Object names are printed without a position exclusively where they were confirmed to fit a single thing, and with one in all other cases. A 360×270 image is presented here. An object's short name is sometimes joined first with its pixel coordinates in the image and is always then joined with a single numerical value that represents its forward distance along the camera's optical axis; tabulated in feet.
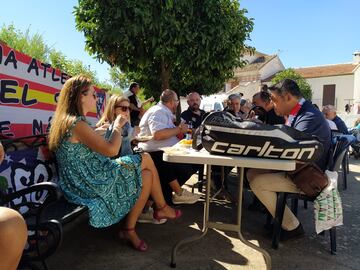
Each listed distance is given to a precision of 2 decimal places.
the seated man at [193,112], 18.43
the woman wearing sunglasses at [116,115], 12.19
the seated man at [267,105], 16.72
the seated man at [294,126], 10.62
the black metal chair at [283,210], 10.44
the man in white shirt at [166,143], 13.09
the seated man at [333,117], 24.80
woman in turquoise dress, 8.71
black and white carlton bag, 8.30
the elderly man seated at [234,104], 19.82
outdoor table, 8.07
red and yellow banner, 9.60
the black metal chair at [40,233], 6.84
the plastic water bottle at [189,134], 14.65
